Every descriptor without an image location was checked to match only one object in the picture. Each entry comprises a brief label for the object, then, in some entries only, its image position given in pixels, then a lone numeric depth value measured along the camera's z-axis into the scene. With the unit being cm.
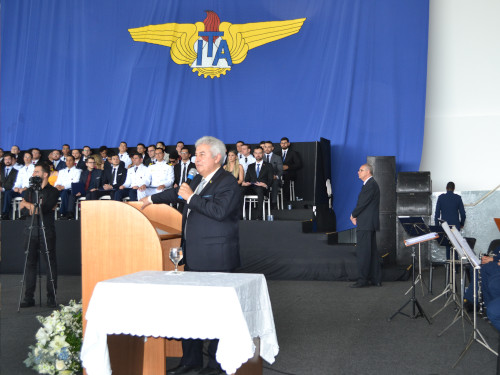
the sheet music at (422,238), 528
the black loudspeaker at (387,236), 956
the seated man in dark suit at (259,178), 940
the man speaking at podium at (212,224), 349
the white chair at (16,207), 1045
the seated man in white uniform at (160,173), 984
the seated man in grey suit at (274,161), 977
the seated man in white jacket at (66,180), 1045
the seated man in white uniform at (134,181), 1004
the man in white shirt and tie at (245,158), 1020
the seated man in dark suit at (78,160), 1074
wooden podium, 343
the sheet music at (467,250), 432
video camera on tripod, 669
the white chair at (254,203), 954
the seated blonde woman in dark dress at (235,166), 960
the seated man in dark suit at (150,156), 1052
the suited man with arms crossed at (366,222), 783
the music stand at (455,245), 472
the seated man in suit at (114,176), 1025
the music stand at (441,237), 638
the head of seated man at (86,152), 1082
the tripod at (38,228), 674
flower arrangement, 369
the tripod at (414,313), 562
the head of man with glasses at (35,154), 1115
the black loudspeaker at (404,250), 973
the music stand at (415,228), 656
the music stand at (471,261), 424
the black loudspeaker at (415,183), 972
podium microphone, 375
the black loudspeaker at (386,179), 966
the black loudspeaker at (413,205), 972
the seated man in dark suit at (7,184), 1058
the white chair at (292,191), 1071
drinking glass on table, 302
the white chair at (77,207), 1021
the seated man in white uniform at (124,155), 1093
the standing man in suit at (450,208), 923
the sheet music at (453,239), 471
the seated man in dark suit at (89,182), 1021
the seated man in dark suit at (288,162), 1034
